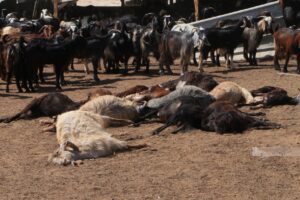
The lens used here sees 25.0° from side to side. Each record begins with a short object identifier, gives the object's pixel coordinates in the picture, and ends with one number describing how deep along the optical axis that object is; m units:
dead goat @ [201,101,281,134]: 10.86
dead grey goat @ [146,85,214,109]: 12.20
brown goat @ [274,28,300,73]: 19.34
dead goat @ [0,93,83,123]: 12.77
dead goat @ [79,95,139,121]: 11.65
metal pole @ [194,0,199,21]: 28.43
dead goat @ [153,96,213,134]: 11.18
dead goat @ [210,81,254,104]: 12.99
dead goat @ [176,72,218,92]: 13.70
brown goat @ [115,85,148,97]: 13.70
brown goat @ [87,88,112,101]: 13.05
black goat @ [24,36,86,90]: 18.14
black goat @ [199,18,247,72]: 21.77
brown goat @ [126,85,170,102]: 12.91
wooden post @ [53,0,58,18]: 30.20
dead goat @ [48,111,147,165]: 9.09
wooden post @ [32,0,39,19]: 38.22
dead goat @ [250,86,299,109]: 13.30
